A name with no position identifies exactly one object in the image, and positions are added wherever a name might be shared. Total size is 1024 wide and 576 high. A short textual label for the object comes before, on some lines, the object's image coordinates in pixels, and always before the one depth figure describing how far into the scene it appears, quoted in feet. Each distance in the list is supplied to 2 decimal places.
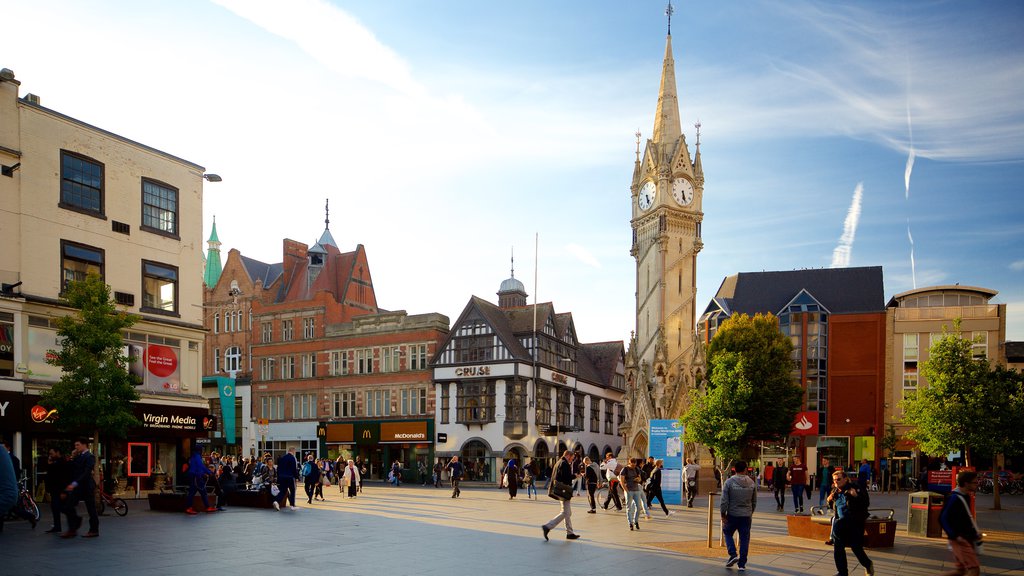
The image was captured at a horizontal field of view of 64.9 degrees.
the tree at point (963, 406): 90.53
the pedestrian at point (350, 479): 102.69
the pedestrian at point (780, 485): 89.35
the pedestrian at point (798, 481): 84.74
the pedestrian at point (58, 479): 54.19
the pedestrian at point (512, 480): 102.63
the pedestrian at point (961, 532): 32.24
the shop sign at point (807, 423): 169.48
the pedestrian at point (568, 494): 52.19
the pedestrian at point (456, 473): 108.06
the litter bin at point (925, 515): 57.67
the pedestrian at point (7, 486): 23.88
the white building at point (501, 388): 168.55
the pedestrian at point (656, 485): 74.38
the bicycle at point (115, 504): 67.92
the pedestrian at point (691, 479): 87.76
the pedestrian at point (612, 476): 81.56
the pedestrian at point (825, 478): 80.33
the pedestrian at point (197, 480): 68.95
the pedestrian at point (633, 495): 61.46
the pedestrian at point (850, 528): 37.37
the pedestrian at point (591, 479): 78.63
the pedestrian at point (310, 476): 86.58
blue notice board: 88.58
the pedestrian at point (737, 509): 41.60
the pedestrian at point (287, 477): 76.84
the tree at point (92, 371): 71.87
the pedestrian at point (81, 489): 48.73
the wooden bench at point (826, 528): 51.83
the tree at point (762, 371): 164.45
